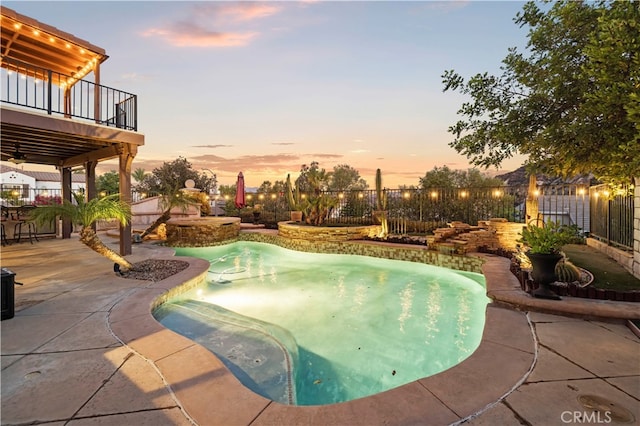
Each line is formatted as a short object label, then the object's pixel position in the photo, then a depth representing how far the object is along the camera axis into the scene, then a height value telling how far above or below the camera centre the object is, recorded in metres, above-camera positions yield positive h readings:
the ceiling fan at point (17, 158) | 8.57 +1.62
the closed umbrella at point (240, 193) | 16.28 +0.96
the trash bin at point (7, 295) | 3.65 -1.16
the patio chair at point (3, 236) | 10.10 -1.08
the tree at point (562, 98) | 3.14 +1.72
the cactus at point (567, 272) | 4.84 -1.06
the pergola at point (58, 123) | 6.72 +2.08
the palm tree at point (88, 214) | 5.13 -0.12
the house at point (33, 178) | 41.28 +4.72
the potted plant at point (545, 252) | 3.94 -0.58
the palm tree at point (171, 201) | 9.43 +0.26
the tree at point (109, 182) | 33.56 +3.40
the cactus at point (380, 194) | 11.90 +0.70
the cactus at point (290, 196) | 13.88 +0.66
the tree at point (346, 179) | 31.09 +3.64
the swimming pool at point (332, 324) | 3.38 -1.98
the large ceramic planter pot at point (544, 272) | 3.92 -0.86
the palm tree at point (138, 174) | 35.37 +4.45
